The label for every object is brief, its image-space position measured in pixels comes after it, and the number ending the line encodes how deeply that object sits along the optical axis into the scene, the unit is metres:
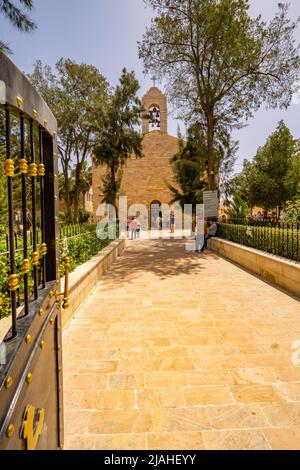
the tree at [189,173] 22.83
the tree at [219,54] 12.49
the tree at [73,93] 16.84
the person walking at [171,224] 24.06
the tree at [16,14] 10.27
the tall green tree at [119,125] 15.60
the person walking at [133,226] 20.28
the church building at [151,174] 33.09
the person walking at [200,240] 14.21
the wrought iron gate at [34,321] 1.29
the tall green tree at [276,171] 20.42
